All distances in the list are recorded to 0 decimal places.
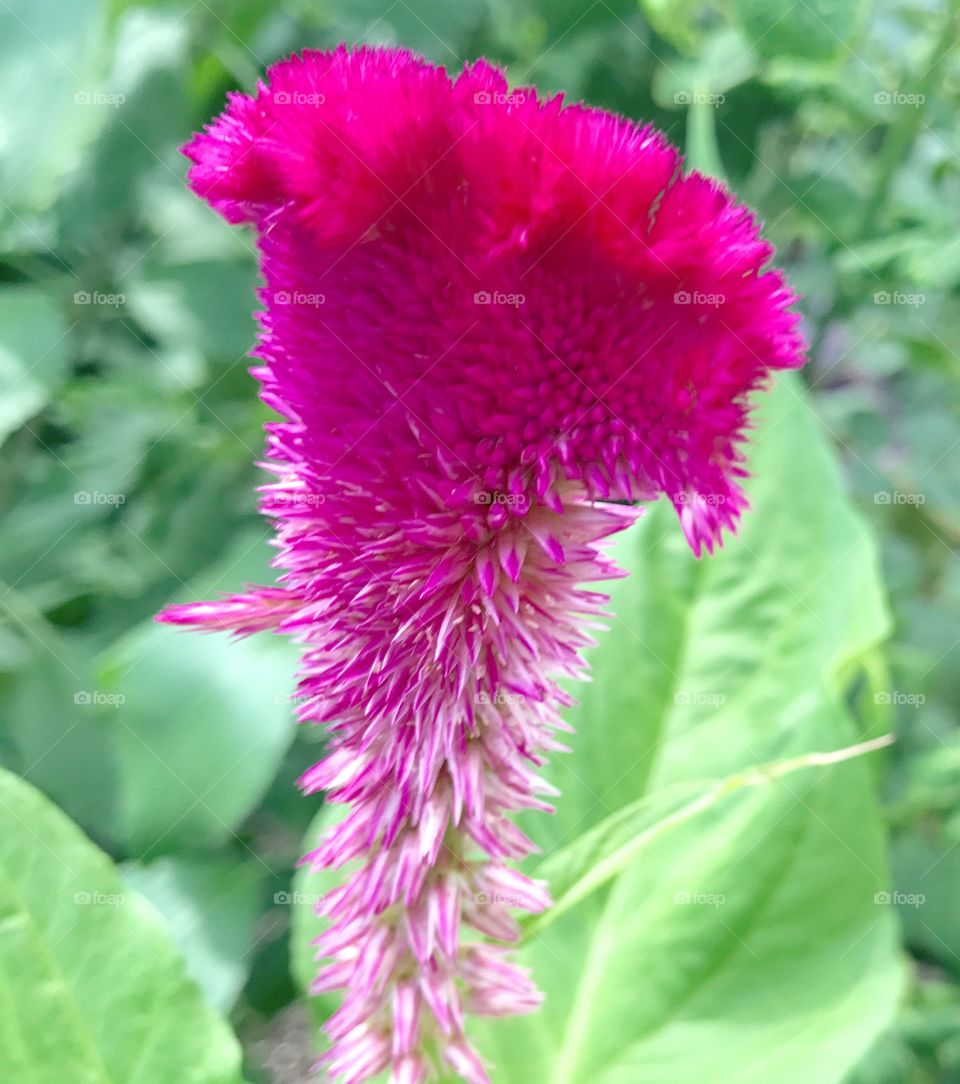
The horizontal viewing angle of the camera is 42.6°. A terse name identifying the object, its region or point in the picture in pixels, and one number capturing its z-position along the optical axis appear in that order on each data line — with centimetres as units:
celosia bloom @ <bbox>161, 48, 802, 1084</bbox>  11
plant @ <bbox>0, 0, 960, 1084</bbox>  21
